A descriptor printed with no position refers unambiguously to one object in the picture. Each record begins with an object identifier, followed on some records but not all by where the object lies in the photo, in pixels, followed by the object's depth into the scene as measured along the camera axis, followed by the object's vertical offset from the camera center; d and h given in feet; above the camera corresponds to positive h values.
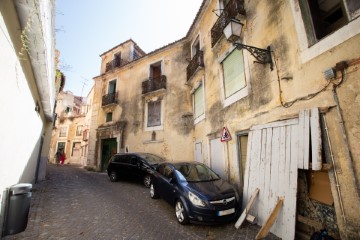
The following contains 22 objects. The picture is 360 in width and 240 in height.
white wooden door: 13.09 -0.56
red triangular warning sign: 23.25 +2.41
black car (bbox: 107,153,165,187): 29.19 -1.41
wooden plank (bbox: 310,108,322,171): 12.21 +0.90
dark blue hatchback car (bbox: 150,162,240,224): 15.23 -3.35
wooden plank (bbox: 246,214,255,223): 15.62 -5.22
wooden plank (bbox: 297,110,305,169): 13.42 +0.91
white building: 9.77 +5.90
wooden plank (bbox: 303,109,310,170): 12.98 +1.01
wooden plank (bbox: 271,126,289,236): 14.07 -1.92
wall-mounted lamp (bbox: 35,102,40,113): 21.11 +5.93
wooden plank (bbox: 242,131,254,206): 18.15 -1.75
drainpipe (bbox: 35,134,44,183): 31.07 -0.82
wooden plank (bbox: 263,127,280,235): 14.99 -1.36
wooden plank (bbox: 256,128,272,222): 16.08 -1.26
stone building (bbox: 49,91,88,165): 86.84 +13.61
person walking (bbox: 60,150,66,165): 84.53 -0.18
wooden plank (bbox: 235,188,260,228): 15.71 -4.64
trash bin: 10.73 -2.91
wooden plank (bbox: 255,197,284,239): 13.53 -5.08
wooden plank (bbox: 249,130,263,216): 17.18 -0.76
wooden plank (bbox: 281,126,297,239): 13.19 -2.94
